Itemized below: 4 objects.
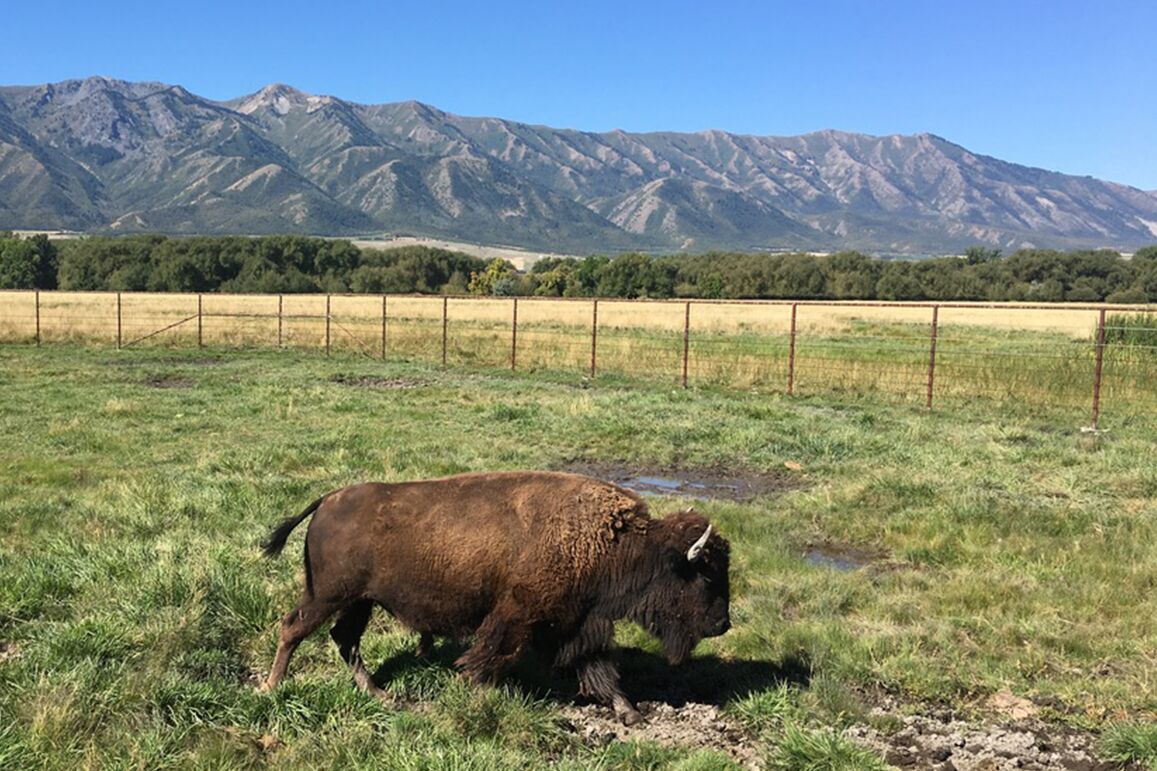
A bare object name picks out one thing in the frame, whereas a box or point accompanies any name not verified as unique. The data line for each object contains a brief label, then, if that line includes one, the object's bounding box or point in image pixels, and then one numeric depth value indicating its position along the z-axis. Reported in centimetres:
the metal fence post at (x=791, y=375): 1986
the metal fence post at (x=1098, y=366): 1584
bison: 490
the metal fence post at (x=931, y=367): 1796
